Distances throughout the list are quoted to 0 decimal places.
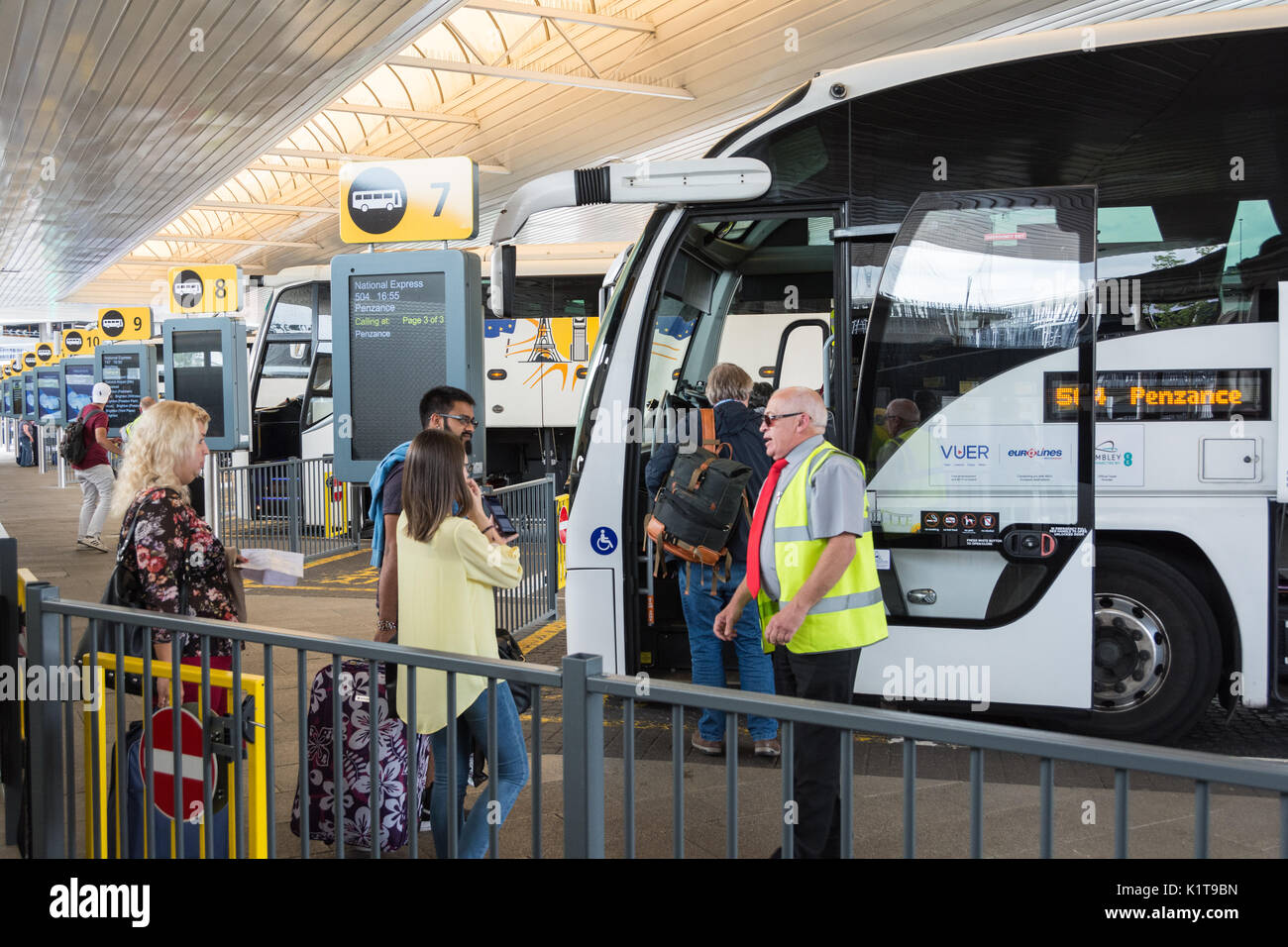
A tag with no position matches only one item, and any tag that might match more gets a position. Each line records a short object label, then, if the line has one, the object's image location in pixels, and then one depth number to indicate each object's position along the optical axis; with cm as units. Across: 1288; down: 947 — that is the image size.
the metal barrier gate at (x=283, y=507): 1327
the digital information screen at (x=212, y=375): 1508
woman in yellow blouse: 389
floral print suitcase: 418
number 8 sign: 1777
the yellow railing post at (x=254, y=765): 327
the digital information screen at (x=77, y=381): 3023
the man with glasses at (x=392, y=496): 455
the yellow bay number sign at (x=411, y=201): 730
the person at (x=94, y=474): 1411
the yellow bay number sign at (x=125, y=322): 2527
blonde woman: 410
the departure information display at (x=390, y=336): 782
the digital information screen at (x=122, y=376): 2309
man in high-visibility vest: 398
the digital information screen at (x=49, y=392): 3597
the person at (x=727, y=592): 563
